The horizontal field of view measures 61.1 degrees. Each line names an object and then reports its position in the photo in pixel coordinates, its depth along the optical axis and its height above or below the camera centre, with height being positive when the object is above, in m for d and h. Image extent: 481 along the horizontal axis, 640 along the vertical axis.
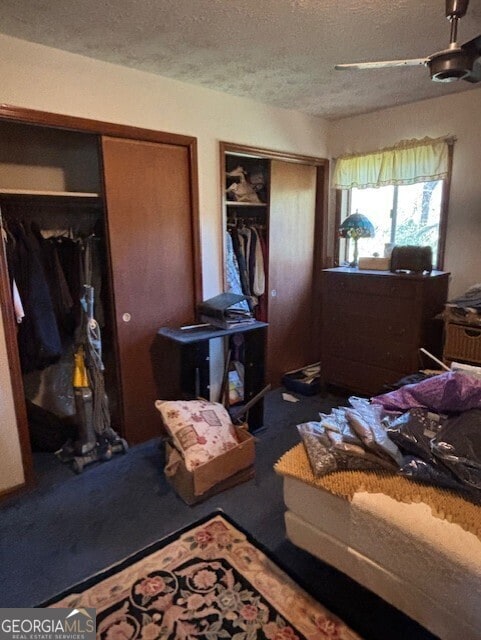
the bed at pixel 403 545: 1.18 -0.98
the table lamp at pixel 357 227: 3.35 +0.09
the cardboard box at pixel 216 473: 2.13 -1.24
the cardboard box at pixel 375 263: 3.18 -0.20
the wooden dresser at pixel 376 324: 2.88 -0.64
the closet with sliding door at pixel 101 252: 2.43 -0.06
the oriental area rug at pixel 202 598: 1.47 -1.38
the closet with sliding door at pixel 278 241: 3.37 -0.02
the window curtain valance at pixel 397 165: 3.08 +0.58
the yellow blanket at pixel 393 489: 1.26 -0.85
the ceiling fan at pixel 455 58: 1.43 +0.63
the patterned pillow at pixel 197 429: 2.18 -1.04
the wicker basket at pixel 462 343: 2.63 -0.69
